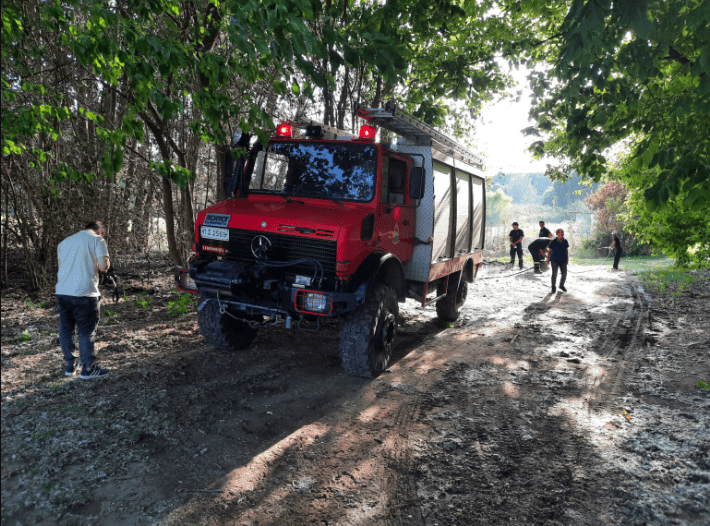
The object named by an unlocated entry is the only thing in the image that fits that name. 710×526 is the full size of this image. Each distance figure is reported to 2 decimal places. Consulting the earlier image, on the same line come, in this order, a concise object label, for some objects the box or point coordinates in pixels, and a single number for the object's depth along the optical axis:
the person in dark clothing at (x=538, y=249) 16.97
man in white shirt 2.61
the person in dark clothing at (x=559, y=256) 12.48
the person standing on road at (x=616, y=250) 19.23
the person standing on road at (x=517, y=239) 18.59
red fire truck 4.96
